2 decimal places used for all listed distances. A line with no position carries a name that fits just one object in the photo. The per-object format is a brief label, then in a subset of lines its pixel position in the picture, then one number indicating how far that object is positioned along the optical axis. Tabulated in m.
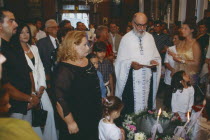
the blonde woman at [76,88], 2.01
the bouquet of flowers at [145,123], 2.25
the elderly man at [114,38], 6.45
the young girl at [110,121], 2.19
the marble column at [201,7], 7.70
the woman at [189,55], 3.76
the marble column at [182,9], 7.52
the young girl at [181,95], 3.20
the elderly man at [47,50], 3.83
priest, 3.60
